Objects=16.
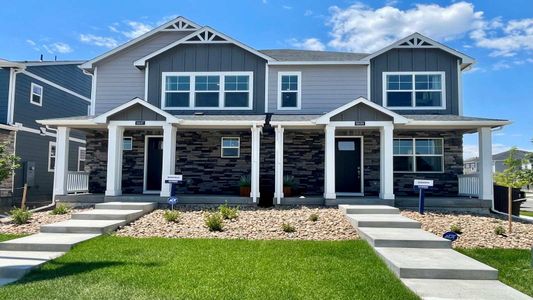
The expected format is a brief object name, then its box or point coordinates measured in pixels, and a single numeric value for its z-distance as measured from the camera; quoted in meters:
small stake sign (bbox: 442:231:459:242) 7.41
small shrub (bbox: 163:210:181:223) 9.59
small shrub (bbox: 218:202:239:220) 9.86
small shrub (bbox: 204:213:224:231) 8.77
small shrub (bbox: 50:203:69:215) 10.72
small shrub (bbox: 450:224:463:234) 8.59
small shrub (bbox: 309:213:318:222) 9.46
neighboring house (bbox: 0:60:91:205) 16.38
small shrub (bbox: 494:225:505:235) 8.61
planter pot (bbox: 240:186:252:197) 12.58
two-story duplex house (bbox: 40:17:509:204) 13.71
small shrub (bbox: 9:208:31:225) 9.72
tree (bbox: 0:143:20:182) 10.34
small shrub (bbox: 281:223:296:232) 8.63
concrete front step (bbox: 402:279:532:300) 4.73
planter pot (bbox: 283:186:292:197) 12.54
